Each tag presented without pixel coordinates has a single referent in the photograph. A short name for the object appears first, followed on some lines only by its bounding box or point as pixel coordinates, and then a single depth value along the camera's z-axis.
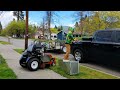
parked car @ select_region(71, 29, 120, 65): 3.34
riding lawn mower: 3.28
